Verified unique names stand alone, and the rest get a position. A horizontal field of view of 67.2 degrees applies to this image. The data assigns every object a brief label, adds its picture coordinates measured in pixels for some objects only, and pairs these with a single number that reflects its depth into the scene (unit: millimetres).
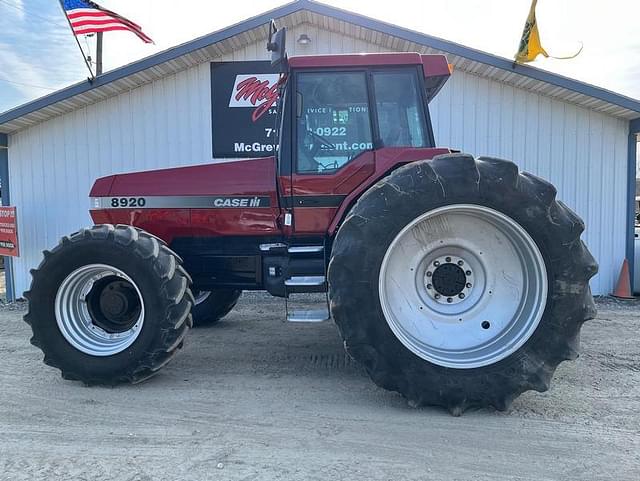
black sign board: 8164
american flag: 7805
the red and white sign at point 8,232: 8320
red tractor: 3213
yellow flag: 7199
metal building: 7809
